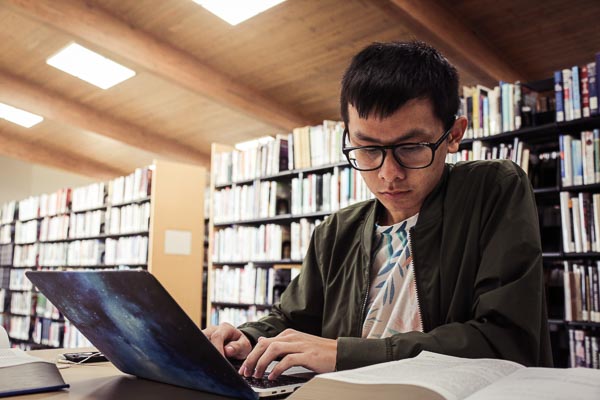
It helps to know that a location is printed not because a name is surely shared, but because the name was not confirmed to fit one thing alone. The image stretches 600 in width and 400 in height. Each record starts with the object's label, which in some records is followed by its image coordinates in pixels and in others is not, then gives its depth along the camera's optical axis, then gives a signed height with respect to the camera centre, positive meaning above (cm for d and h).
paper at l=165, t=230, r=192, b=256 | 536 +27
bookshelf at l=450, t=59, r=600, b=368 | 282 +46
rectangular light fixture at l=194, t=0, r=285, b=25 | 471 +234
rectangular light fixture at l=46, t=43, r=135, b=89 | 624 +244
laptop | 64 -8
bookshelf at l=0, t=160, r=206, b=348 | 537 +37
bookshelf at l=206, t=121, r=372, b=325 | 405 +52
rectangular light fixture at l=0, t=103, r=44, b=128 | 866 +246
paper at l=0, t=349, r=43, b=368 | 90 -16
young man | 82 +5
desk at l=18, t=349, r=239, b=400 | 71 -17
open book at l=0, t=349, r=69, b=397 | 73 -16
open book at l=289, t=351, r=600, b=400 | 48 -10
